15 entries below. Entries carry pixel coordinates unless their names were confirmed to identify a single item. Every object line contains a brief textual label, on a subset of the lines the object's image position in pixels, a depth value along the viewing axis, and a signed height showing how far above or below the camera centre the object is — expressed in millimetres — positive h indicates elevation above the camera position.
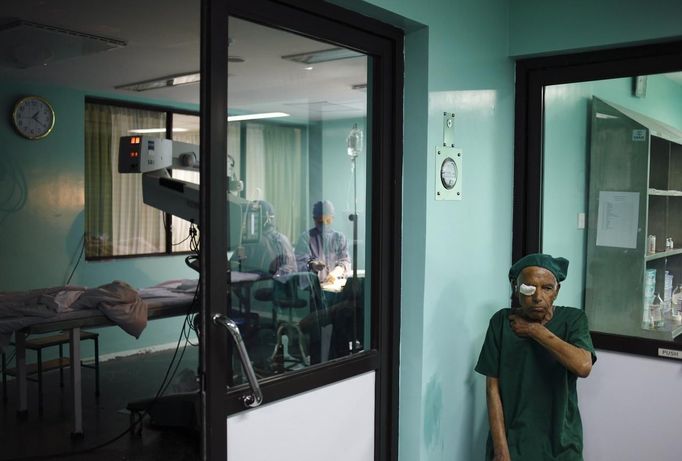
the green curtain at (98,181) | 5957 +112
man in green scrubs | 2236 -634
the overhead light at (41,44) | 4121 +1021
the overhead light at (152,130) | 6328 +633
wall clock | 5355 +639
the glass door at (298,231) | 1857 -129
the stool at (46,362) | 4559 -1250
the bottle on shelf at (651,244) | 2766 -205
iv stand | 2486 -103
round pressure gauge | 2545 +89
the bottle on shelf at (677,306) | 2707 -460
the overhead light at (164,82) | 5375 +975
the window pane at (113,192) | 5984 +8
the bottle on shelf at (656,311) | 2744 -492
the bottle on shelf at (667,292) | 2740 -409
